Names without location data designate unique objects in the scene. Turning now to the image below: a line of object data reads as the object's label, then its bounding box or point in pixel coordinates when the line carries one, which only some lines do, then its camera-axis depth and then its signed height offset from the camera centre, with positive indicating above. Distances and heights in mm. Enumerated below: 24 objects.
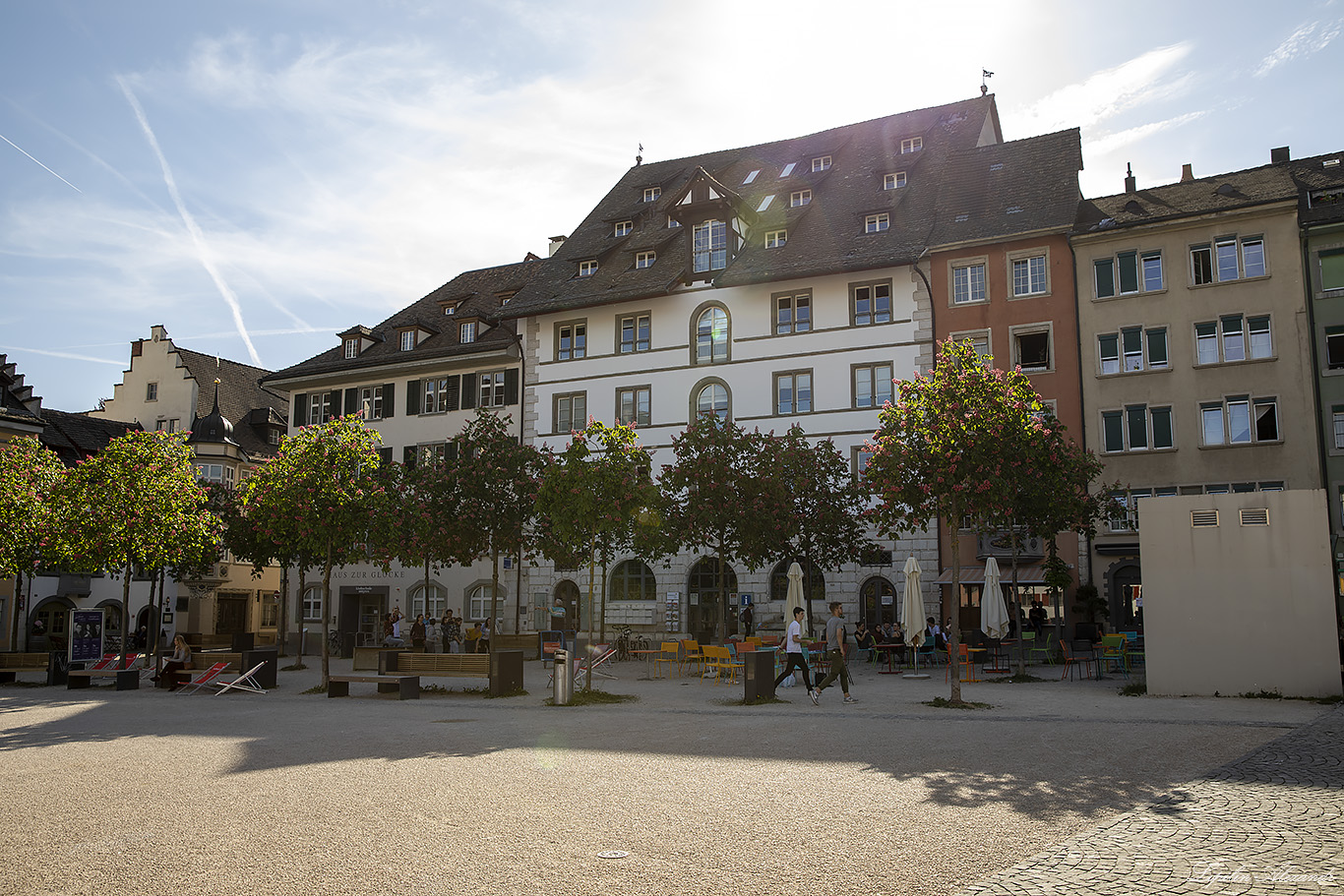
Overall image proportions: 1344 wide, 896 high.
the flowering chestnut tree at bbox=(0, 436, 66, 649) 28453 +1891
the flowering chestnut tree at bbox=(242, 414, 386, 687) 23891 +2084
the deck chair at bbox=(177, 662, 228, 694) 24141 -1907
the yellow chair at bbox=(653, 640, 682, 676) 26609 -1953
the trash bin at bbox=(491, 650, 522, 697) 21953 -1716
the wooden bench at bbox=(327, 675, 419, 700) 21969 -1990
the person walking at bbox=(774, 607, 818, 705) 20031 -1171
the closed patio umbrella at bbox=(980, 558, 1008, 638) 24281 -631
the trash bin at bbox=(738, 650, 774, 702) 19453 -1583
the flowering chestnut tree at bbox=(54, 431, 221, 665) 27359 +1892
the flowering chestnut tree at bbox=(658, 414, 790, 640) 31578 +2482
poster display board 29172 -1303
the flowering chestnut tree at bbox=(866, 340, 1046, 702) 19766 +2567
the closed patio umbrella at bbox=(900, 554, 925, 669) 22688 -566
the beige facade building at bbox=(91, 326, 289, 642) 51656 +8325
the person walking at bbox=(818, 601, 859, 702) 19281 -1118
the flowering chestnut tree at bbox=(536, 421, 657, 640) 22703 +1955
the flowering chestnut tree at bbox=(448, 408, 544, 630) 30328 +2646
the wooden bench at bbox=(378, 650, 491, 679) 24594 -1747
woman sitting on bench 25062 -1713
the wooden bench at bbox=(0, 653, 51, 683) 29016 -1919
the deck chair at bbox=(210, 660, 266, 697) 24159 -2125
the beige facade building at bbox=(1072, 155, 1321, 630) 33469 +7076
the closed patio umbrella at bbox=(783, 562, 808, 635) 27139 -204
